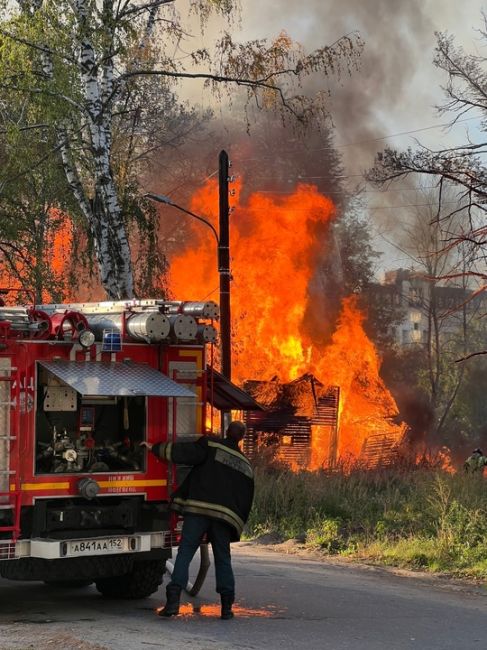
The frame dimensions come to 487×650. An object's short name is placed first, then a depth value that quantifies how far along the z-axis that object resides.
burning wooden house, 30.50
